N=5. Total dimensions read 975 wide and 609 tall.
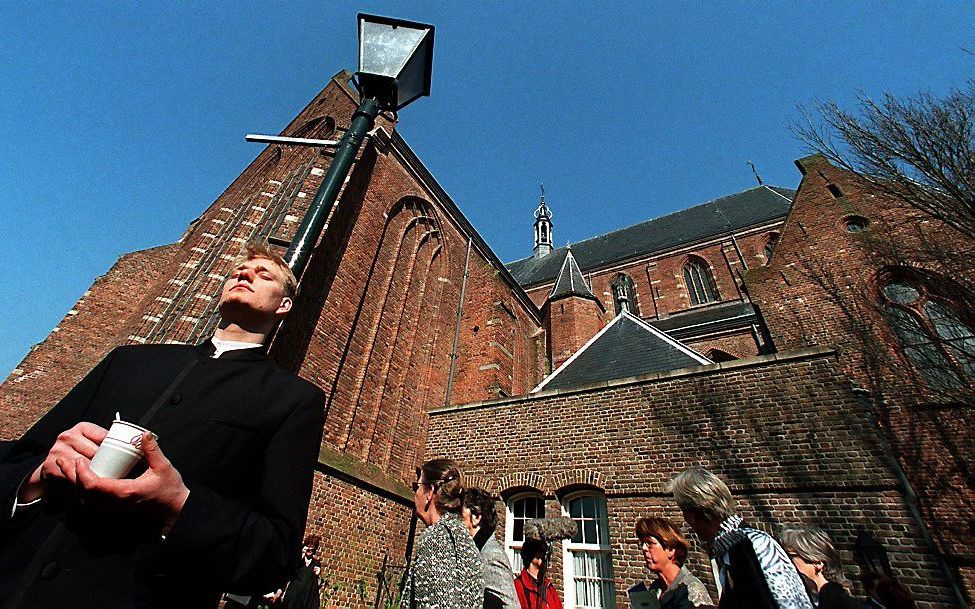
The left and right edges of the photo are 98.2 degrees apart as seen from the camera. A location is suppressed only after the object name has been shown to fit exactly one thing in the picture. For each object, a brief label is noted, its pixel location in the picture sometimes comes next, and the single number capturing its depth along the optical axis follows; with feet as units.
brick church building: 22.02
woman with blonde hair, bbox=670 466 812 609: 6.70
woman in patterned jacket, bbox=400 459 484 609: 7.63
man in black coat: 2.94
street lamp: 10.81
